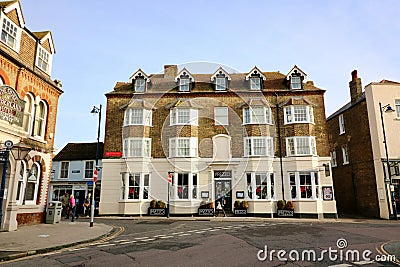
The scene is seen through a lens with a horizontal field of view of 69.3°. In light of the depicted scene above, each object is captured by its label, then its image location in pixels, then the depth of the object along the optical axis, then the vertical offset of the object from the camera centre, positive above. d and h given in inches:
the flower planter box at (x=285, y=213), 886.9 -73.5
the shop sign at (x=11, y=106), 502.0 +150.3
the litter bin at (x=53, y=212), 658.2 -50.3
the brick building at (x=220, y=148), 926.4 +135.1
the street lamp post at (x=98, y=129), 677.9 +145.5
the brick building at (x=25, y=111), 525.0 +158.9
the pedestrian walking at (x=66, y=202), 885.3 -37.3
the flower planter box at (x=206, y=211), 898.1 -67.5
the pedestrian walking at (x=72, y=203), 714.0 -36.9
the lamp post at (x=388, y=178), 847.6 +30.8
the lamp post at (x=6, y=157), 419.0 +51.1
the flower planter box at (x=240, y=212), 895.1 -70.5
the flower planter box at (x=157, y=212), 912.9 -70.7
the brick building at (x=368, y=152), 898.1 +122.3
